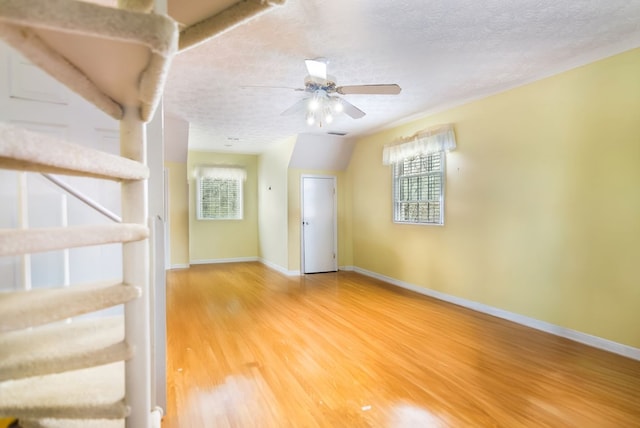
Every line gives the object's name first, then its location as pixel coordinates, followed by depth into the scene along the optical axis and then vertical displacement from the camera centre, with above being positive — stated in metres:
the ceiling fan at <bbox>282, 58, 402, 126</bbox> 2.36 +0.96
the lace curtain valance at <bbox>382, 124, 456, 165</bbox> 3.87 +0.83
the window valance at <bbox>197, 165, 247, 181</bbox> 6.59 +0.76
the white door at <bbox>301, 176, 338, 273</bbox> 5.83 -0.34
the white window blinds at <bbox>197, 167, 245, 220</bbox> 6.66 +0.31
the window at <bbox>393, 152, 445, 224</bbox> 4.11 +0.23
